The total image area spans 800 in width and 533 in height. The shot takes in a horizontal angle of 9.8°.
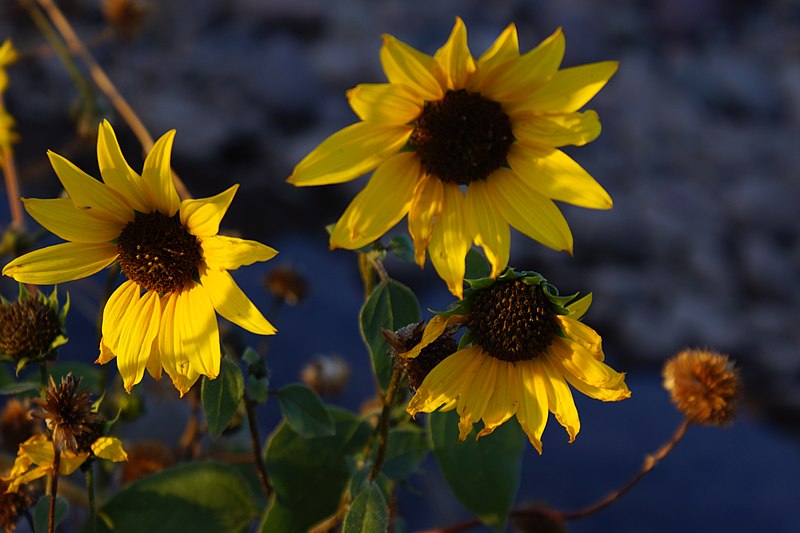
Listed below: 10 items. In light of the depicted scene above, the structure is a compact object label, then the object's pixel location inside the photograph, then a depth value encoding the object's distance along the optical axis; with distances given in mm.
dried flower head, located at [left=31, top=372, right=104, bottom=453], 1181
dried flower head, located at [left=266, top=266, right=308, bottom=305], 1332
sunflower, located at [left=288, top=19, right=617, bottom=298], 1192
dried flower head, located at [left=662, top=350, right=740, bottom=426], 1245
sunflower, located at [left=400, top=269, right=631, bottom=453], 1198
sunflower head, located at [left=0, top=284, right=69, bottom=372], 1214
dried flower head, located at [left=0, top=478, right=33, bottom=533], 1226
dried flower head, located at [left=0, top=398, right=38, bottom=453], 1271
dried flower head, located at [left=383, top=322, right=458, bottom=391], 1195
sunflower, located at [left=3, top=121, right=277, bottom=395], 1195
